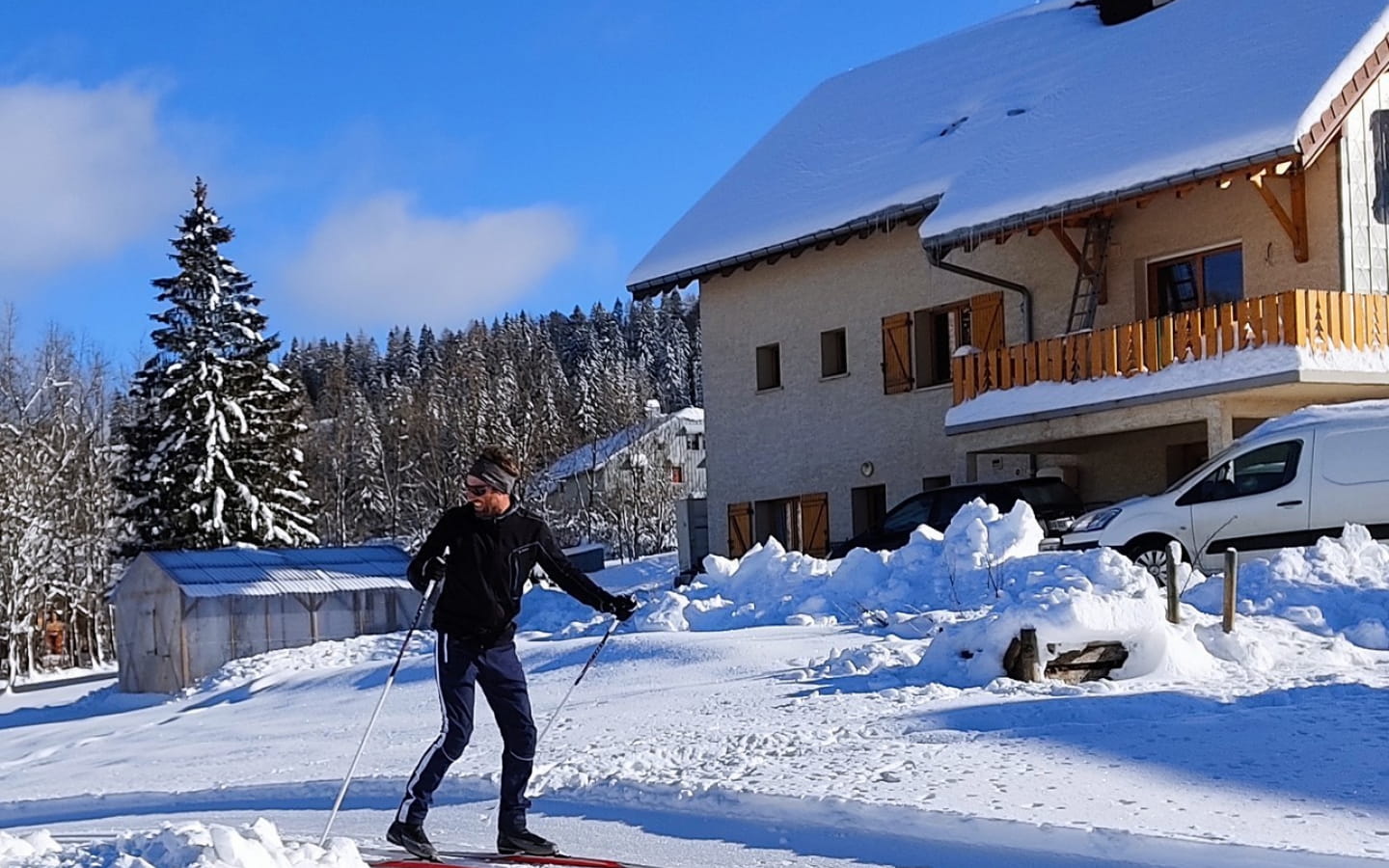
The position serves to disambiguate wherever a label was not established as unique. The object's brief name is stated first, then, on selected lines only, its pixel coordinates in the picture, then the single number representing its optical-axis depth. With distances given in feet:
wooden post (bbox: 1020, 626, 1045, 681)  40.42
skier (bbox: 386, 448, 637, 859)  26.78
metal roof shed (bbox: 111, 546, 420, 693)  94.94
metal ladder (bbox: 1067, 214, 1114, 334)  86.17
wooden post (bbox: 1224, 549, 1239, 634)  43.52
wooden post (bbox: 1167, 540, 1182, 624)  44.11
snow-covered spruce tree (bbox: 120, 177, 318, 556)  150.41
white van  57.88
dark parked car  77.61
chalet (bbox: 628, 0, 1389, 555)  75.56
